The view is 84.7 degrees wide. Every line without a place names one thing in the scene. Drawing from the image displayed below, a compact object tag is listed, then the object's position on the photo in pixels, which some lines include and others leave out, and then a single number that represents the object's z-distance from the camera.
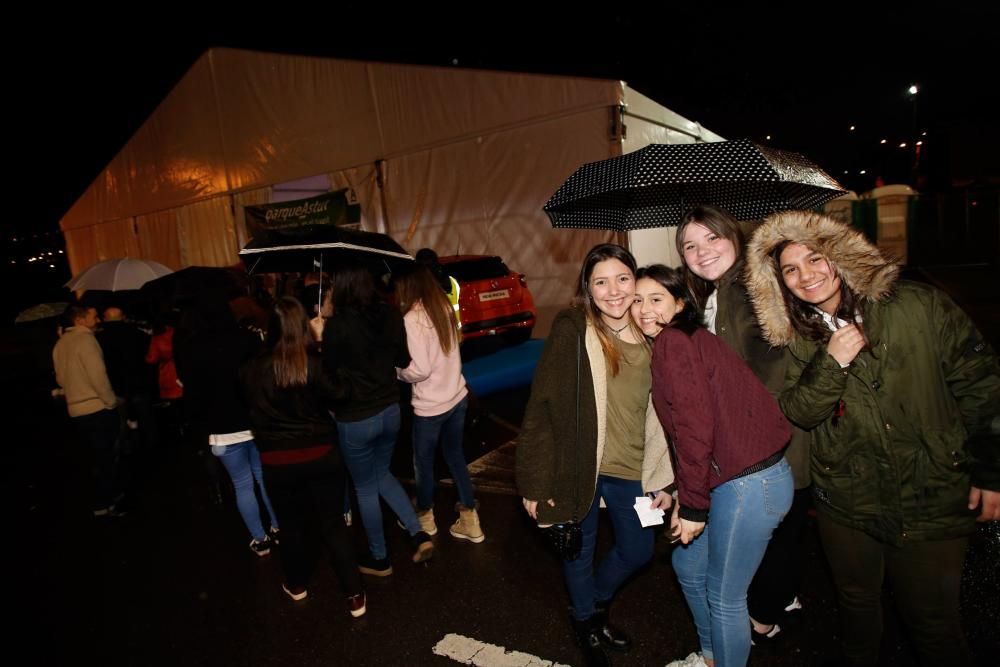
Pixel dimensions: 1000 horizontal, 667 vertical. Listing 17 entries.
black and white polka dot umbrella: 2.70
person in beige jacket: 5.04
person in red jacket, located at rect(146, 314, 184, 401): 6.18
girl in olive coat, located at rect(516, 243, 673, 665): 2.45
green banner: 12.77
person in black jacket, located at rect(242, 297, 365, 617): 3.13
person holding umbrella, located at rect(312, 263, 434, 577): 3.38
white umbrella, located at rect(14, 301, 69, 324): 6.41
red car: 8.72
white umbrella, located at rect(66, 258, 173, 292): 7.28
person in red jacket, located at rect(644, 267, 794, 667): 2.05
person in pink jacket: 3.74
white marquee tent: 9.73
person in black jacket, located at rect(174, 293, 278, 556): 3.82
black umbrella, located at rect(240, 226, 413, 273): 3.78
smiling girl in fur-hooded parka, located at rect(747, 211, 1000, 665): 2.00
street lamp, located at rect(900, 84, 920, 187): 27.00
